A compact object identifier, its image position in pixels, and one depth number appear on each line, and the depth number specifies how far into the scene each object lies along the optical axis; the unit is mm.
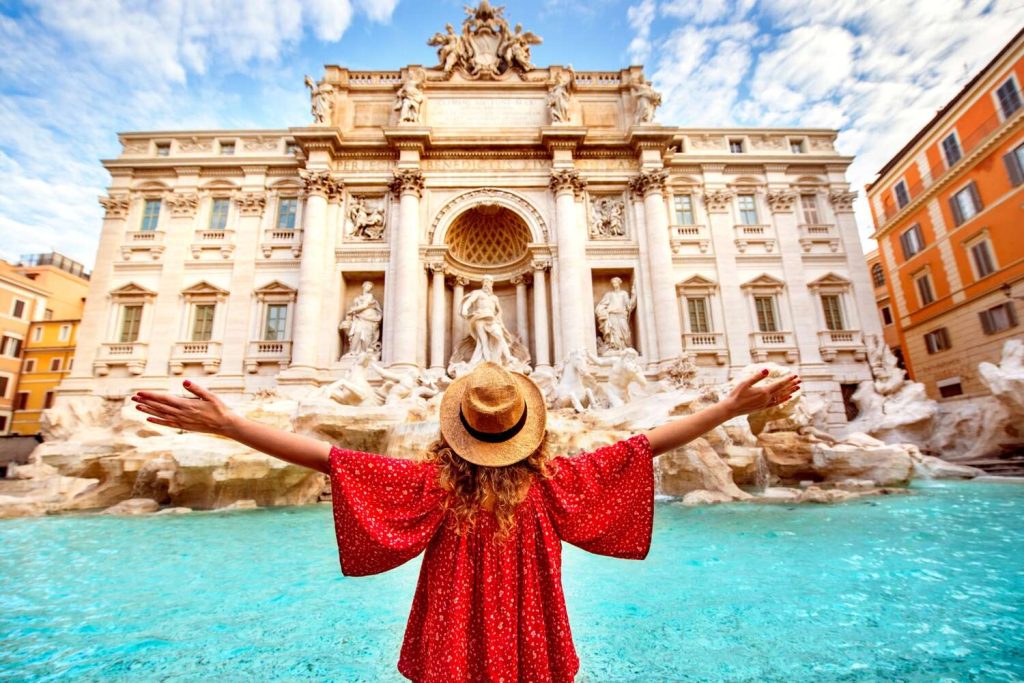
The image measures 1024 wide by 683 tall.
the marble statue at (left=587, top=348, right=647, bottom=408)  9797
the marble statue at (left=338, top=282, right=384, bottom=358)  14344
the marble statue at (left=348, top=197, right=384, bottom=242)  15594
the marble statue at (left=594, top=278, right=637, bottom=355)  14445
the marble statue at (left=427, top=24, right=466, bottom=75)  16719
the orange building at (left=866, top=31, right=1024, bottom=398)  14656
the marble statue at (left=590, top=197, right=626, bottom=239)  15922
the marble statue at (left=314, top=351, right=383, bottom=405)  10016
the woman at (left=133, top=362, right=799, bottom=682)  1376
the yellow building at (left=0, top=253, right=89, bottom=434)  22266
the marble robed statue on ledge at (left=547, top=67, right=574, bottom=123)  15859
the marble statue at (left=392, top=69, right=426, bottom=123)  15688
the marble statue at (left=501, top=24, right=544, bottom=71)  16875
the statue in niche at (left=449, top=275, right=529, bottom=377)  11844
